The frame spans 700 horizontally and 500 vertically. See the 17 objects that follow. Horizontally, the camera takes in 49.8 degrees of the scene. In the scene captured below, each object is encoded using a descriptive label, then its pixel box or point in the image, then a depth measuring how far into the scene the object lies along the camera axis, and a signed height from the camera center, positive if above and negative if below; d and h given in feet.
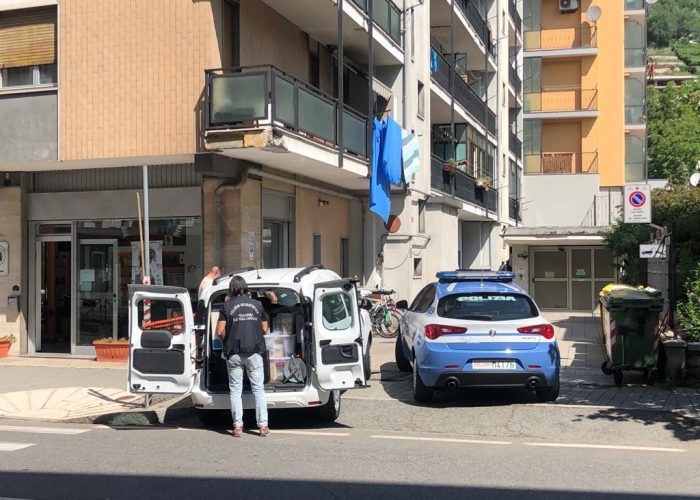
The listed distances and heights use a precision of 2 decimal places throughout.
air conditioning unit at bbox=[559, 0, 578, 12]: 125.70 +43.33
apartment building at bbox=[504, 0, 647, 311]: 124.57 +26.53
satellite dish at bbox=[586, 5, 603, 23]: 123.54 +41.31
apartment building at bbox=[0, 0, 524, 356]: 40.52 +6.98
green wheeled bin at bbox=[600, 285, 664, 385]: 34.94 -3.22
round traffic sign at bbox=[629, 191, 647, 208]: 42.93 +3.69
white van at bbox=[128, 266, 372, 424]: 27.17 -3.18
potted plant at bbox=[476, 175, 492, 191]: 91.34 +10.09
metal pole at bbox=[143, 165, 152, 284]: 31.97 +2.17
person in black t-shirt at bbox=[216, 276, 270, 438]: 26.37 -2.90
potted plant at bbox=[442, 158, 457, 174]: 76.69 +10.16
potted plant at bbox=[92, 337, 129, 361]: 44.96 -4.96
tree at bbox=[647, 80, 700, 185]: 174.60 +31.98
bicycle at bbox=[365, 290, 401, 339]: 59.31 -4.22
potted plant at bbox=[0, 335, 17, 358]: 47.78 -4.83
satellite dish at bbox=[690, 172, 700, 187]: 62.95 +7.09
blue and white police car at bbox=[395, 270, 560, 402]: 30.73 -3.29
